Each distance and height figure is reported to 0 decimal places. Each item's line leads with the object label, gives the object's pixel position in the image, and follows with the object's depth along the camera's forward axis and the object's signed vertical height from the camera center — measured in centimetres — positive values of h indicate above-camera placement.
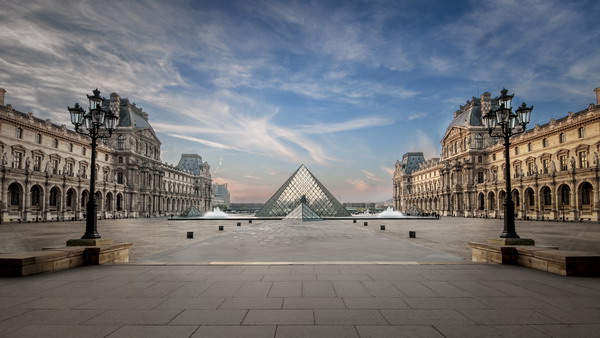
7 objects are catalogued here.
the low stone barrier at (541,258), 681 -151
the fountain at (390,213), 6229 -387
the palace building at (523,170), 3916 +330
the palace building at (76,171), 3812 +382
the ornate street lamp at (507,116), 1026 +231
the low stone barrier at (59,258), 678 -140
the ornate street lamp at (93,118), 1010 +244
